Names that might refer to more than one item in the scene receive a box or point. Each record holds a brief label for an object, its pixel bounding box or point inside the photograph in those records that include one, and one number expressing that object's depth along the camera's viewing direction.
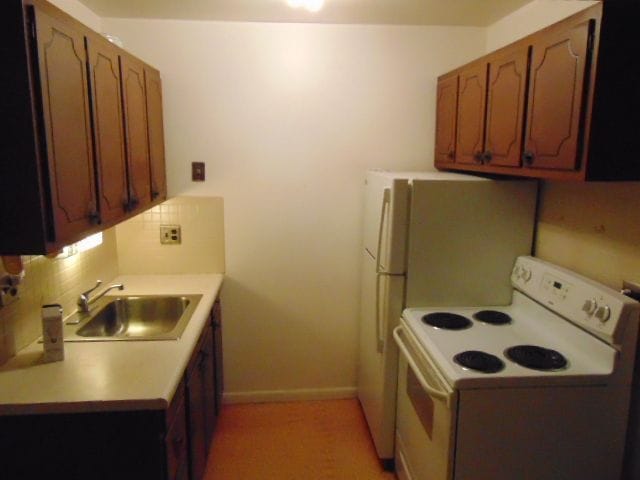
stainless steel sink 2.40
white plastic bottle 1.74
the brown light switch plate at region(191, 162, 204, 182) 2.90
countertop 1.53
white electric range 1.69
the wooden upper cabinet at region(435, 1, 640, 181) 1.51
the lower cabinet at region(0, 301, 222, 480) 1.55
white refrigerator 2.29
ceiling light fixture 2.25
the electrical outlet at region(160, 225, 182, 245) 2.95
